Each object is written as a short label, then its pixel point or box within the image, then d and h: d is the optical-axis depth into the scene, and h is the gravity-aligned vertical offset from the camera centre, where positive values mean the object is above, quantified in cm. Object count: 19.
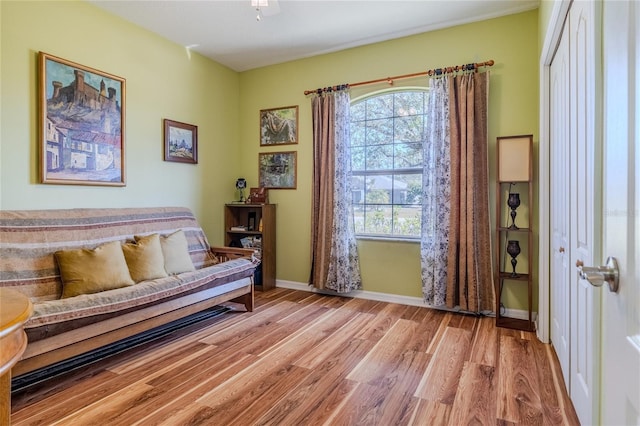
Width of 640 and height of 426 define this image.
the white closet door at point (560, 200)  204 +6
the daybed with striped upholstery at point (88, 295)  200 -56
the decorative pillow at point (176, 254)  314 -41
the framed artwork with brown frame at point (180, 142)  372 +73
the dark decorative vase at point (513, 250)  304 -35
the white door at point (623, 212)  66 -1
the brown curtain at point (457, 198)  325 +11
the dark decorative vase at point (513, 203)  303 +5
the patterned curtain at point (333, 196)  389 +15
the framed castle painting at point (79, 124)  273 +71
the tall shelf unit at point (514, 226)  294 -14
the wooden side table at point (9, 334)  81 -30
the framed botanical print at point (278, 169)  434 +49
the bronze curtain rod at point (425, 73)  328 +135
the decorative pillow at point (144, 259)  282 -41
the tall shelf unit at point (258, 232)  425 -28
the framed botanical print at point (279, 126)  431 +103
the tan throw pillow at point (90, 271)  245 -44
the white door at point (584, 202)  123 +3
